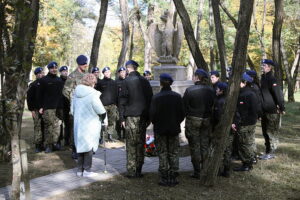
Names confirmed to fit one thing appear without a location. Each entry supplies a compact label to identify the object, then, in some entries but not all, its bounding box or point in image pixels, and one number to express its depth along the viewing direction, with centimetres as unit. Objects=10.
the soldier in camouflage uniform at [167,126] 686
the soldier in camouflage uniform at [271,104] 895
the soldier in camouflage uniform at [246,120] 785
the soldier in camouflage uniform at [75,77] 845
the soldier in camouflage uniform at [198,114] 726
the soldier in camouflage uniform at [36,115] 1009
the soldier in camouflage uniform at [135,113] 741
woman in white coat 732
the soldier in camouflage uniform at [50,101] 991
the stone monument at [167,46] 1027
